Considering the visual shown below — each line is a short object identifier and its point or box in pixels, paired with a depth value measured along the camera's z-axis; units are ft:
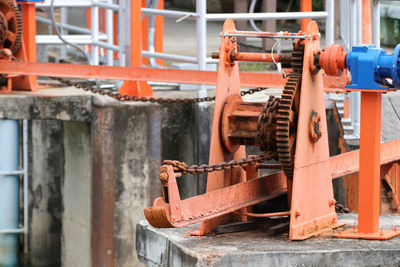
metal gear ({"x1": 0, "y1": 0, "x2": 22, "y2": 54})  54.17
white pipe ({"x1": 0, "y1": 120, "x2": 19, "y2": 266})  57.59
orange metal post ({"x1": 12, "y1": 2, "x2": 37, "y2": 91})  55.14
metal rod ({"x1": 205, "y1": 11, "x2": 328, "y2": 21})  49.65
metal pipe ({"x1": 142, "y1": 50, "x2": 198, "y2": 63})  51.59
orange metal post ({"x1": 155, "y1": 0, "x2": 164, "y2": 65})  63.62
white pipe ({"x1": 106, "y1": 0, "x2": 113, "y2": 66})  61.39
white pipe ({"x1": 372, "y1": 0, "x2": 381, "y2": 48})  46.15
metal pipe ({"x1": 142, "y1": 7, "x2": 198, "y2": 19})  50.58
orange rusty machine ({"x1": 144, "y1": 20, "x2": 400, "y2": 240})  30.52
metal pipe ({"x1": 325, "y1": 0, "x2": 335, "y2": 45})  49.78
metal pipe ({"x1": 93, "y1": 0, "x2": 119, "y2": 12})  55.52
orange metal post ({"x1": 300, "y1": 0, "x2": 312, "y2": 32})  53.37
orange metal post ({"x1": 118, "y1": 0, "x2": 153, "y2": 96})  51.42
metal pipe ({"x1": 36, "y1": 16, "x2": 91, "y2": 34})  68.86
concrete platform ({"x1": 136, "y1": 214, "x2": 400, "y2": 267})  29.28
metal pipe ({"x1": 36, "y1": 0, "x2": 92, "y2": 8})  60.42
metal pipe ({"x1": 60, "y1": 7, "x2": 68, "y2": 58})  72.73
